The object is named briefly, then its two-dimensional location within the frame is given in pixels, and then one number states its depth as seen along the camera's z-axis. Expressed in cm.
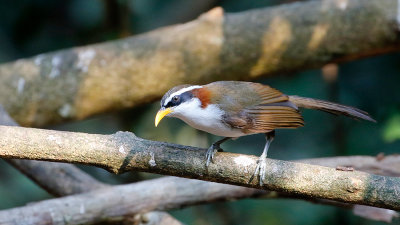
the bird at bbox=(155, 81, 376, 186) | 551
